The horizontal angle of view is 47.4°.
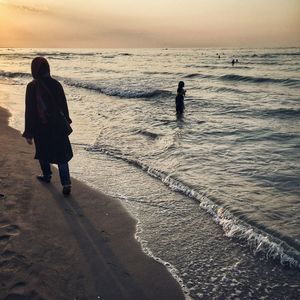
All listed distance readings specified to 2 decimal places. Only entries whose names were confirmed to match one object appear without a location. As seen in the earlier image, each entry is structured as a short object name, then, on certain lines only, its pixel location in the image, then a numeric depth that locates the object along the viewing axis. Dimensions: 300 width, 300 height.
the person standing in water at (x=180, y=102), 14.60
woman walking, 5.22
